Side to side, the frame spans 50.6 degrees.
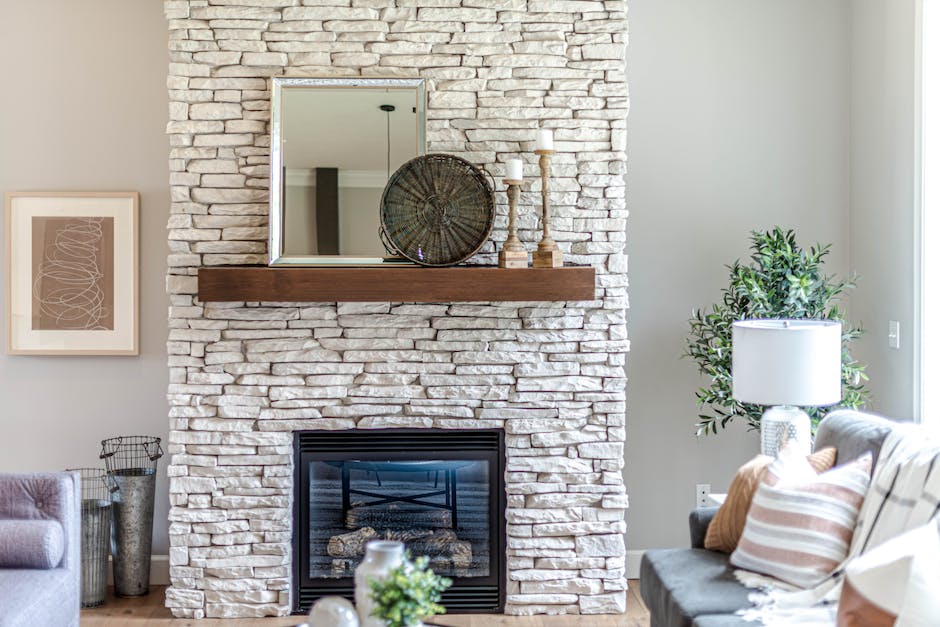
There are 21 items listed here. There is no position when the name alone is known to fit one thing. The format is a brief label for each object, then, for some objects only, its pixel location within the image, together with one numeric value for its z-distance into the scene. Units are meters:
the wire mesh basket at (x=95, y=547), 3.96
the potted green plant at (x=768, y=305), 3.76
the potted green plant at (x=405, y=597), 2.11
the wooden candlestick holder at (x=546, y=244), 3.65
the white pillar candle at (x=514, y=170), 3.61
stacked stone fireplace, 3.80
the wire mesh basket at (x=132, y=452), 4.20
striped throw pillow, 2.74
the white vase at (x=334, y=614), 2.23
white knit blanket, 2.52
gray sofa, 2.65
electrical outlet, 4.33
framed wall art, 4.21
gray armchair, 2.91
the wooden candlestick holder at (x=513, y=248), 3.65
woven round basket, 3.70
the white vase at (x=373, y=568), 2.23
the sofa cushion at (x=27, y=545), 3.11
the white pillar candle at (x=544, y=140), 3.62
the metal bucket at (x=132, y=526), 3.99
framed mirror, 3.75
